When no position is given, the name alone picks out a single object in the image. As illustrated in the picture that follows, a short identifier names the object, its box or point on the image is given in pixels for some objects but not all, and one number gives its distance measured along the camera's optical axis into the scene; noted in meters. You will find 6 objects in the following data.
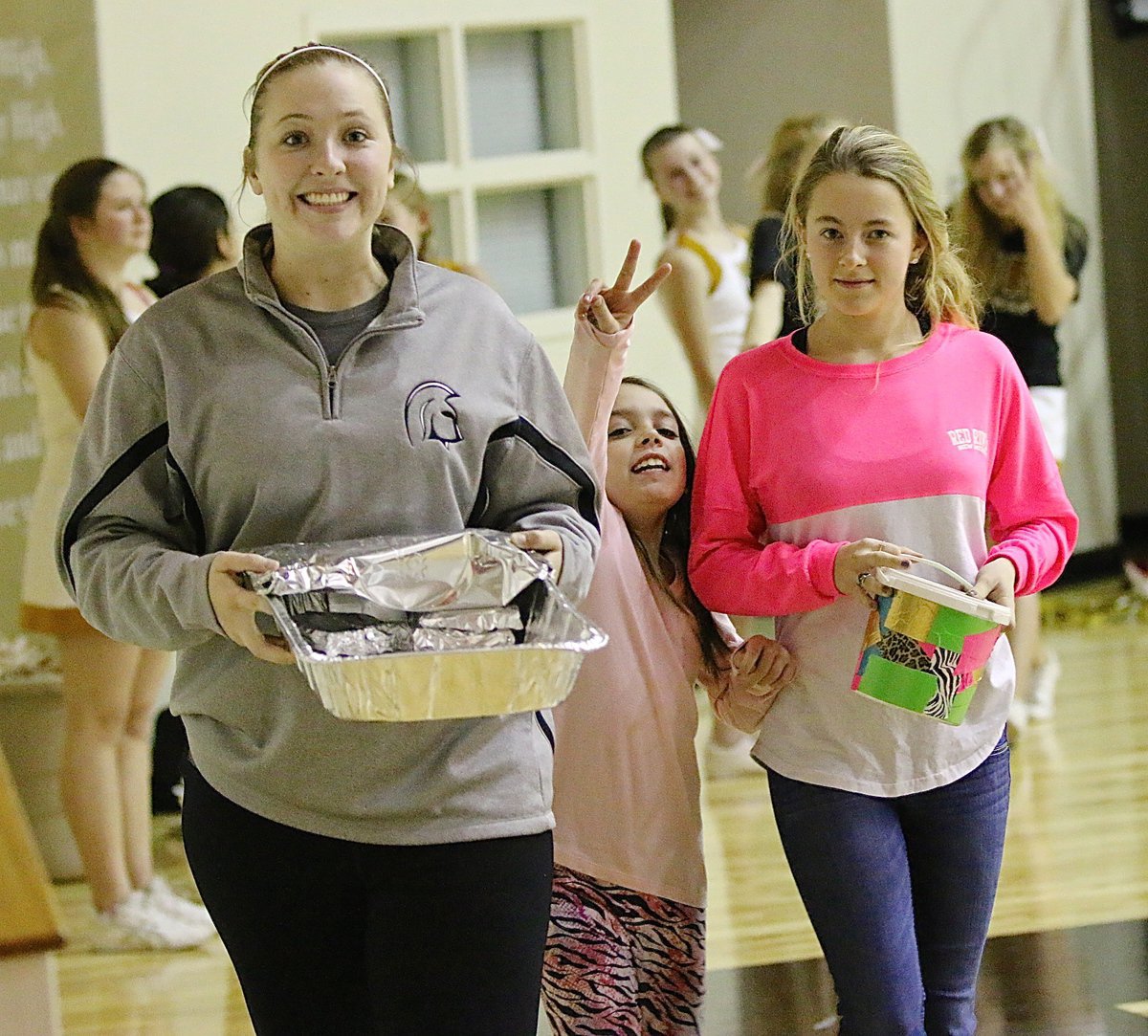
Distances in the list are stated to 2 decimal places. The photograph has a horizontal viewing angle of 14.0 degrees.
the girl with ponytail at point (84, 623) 7.60
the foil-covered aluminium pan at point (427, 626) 5.11
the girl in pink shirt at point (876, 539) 5.55
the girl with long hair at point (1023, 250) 9.10
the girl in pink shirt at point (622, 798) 5.73
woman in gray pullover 5.21
